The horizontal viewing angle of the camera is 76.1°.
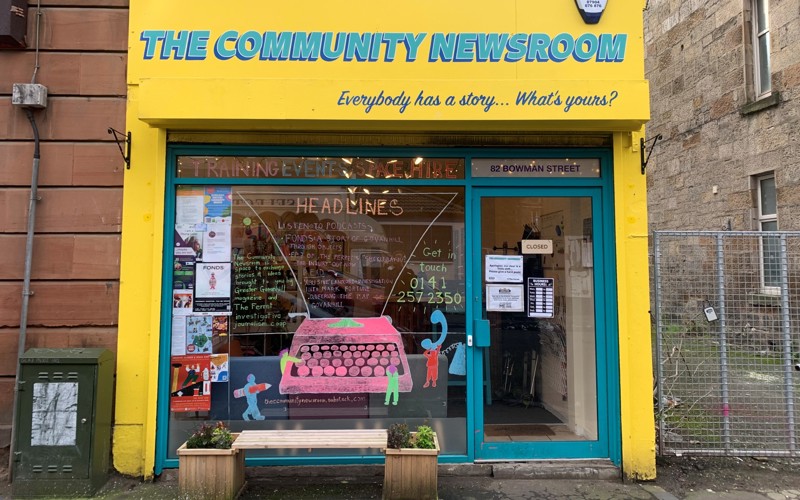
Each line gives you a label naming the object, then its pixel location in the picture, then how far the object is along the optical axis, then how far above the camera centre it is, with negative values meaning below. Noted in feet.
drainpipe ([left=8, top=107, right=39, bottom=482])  13.74 +0.76
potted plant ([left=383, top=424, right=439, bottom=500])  12.16 -4.46
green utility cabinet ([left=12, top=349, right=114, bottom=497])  12.45 -3.49
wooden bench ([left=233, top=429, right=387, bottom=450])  12.40 -3.88
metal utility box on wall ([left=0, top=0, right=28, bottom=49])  13.82 +7.08
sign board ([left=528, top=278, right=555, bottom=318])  15.01 -0.35
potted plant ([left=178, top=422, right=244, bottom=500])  12.12 -4.47
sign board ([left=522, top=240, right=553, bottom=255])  15.06 +1.16
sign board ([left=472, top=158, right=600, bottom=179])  14.85 +3.49
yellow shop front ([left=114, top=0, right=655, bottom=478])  13.62 +1.61
